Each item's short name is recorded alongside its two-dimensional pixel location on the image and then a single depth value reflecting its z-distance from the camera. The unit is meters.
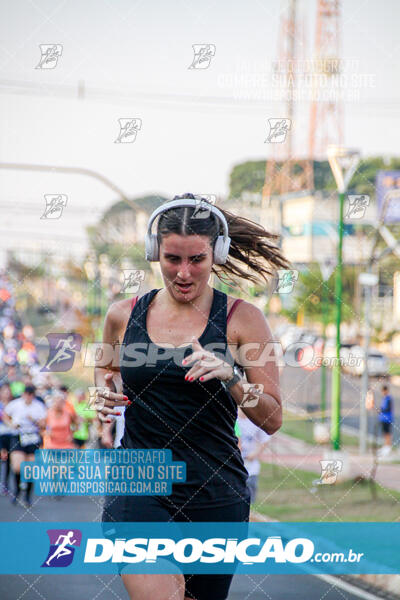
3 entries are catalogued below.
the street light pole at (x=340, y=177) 10.87
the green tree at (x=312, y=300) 15.55
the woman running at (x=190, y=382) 3.12
